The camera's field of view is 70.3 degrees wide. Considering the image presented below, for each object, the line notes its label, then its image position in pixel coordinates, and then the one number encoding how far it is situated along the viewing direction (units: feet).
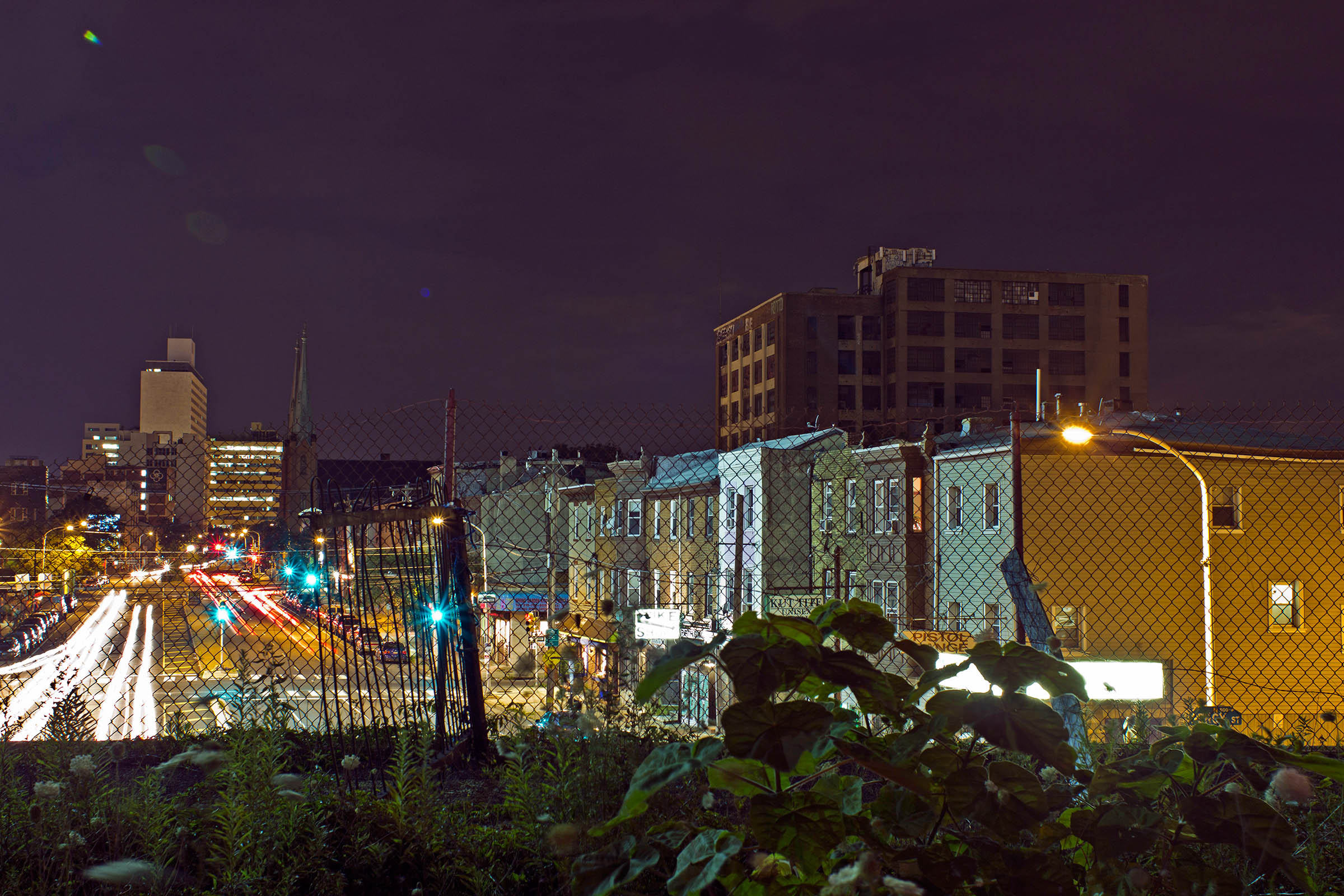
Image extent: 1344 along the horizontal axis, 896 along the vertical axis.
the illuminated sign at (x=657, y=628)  82.12
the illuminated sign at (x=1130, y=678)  41.27
